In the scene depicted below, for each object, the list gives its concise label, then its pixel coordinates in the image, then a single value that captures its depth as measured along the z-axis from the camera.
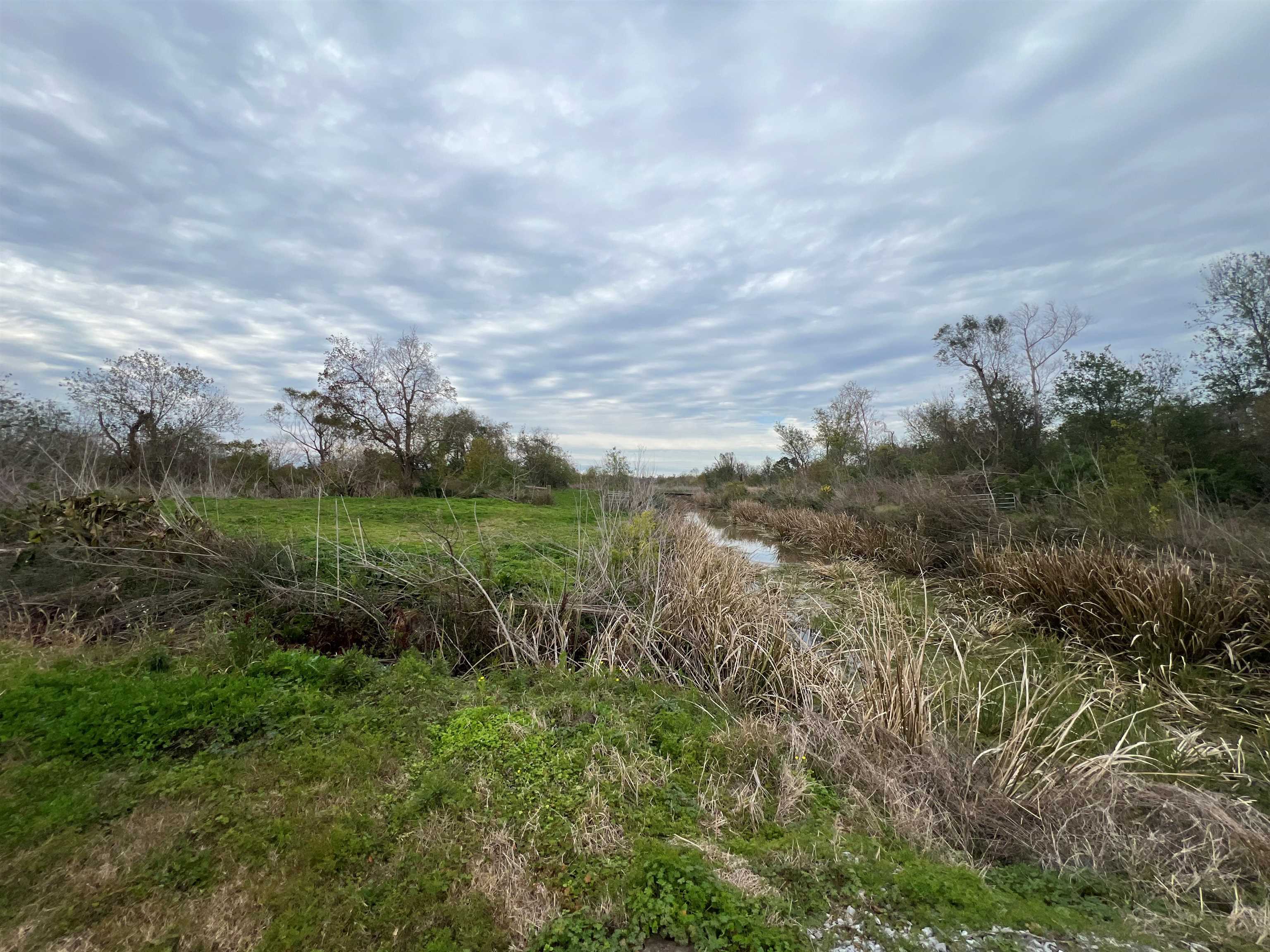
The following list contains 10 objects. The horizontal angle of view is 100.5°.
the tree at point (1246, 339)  12.62
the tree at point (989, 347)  19.55
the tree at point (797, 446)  32.62
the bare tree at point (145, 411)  19.23
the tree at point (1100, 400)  14.73
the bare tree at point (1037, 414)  17.92
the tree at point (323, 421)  23.41
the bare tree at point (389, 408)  23.27
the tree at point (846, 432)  28.30
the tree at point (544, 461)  30.28
